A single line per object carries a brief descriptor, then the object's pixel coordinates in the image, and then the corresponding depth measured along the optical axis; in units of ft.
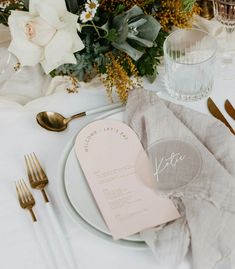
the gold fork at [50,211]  2.29
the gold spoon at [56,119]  2.87
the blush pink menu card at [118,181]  2.26
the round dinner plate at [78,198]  2.27
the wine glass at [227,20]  2.89
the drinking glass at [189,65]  2.87
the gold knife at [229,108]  2.81
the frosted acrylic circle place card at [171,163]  2.36
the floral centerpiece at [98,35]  2.56
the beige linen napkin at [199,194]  2.10
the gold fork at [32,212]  2.31
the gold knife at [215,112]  2.75
